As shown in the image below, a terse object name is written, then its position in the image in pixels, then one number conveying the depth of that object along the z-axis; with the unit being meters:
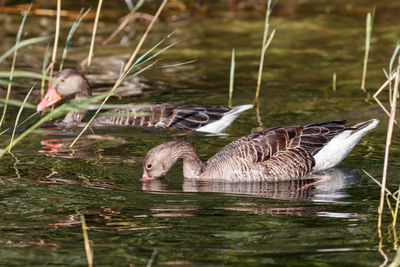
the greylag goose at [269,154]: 17.91
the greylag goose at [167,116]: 22.94
